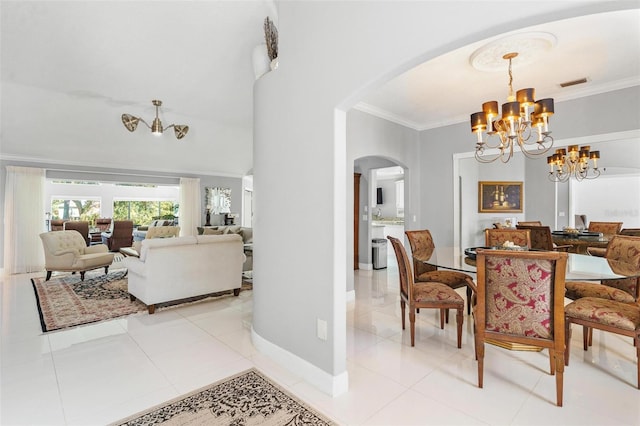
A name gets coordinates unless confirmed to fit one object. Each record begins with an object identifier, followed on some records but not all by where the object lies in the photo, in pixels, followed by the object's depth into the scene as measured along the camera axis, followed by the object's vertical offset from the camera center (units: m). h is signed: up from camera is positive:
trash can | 6.04 -0.74
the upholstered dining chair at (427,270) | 3.22 -0.65
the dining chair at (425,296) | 2.63 -0.72
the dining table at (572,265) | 2.21 -0.45
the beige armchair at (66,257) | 5.19 -0.75
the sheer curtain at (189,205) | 8.62 +0.26
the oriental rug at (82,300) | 3.47 -1.19
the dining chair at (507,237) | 3.53 -0.28
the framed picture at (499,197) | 6.93 +0.39
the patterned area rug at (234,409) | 1.74 -1.19
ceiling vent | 3.50 +1.56
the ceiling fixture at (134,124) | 4.42 +1.35
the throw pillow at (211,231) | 6.94 -0.40
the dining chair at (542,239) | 3.89 -0.34
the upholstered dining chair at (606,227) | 5.24 -0.24
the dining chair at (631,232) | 3.98 -0.24
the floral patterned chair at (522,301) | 1.85 -0.57
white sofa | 3.62 -0.69
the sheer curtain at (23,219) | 5.99 -0.10
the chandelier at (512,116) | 2.71 +0.93
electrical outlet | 2.07 -0.80
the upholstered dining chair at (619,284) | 2.57 -0.67
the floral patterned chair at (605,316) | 2.01 -0.72
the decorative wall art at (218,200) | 9.02 +0.43
